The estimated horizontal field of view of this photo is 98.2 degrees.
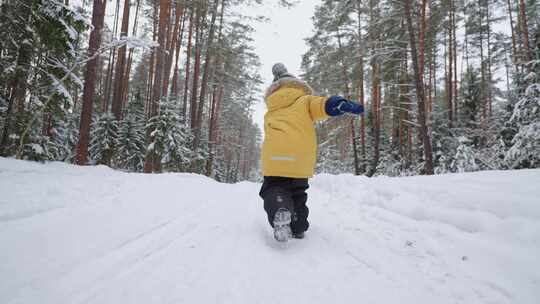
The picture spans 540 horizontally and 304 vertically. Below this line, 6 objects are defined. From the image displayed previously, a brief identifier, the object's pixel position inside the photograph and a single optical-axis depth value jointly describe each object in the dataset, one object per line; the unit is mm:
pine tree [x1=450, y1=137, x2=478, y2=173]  8680
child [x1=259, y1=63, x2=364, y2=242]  2168
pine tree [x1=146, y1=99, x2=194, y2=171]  10242
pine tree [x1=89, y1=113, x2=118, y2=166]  11773
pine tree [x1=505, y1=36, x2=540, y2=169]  6578
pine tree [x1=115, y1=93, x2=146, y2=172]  13673
